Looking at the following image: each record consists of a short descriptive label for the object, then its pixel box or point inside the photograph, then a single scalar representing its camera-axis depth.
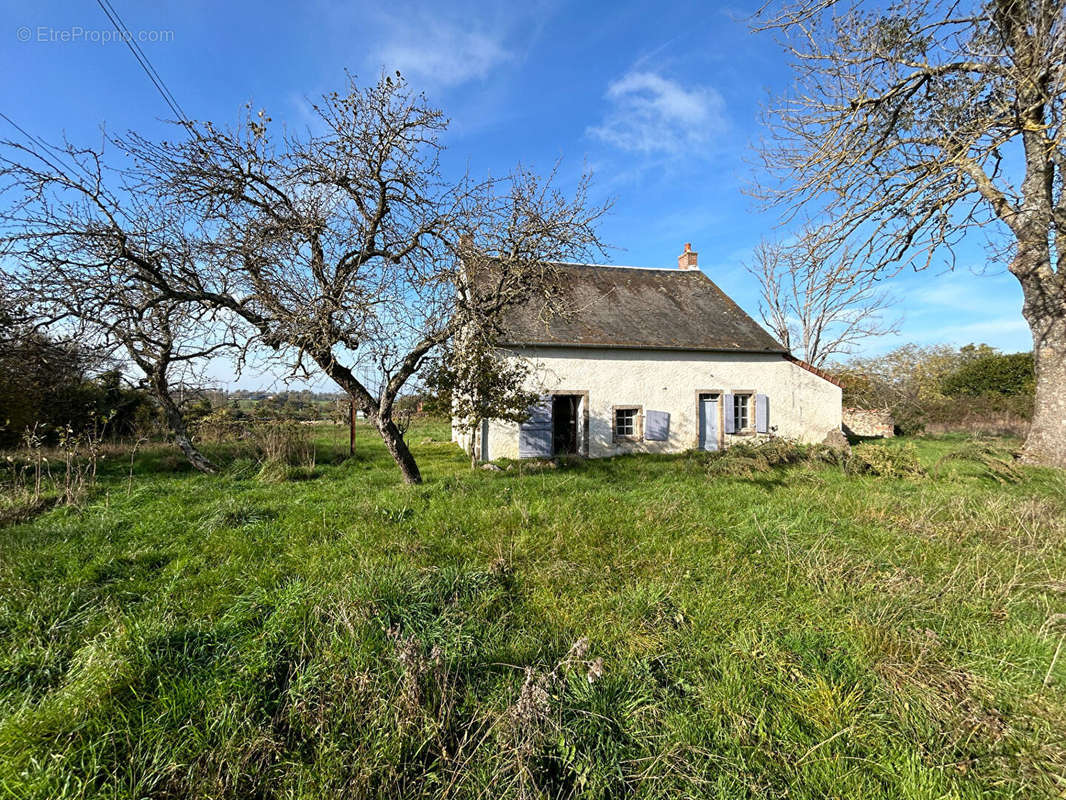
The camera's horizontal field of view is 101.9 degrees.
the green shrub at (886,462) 8.49
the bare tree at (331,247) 5.89
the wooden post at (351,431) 10.96
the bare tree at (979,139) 6.62
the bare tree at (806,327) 21.80
